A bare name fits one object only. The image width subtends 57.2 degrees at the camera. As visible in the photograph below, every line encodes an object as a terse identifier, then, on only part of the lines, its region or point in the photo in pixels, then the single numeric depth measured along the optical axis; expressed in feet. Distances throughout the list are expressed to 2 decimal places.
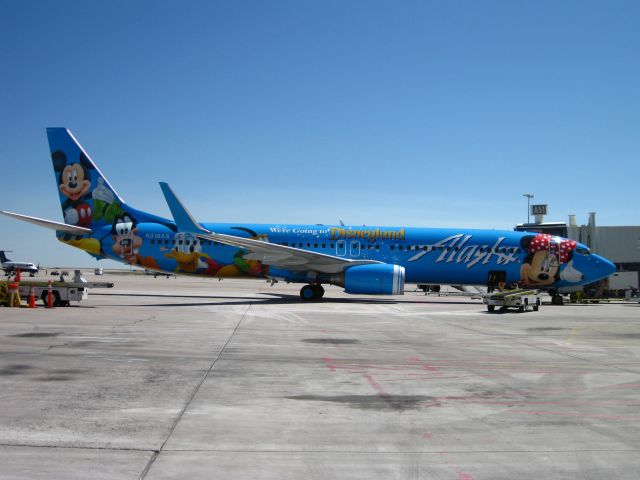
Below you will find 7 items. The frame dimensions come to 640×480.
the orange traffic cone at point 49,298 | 68.28
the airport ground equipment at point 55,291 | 69.36
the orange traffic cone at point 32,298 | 67.92
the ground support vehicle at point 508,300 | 77.77
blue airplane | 92.38
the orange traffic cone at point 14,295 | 68.33
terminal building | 171.32
